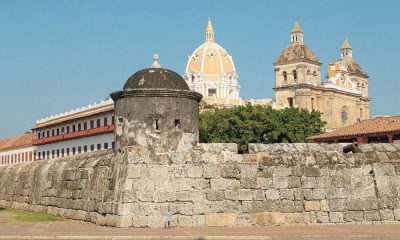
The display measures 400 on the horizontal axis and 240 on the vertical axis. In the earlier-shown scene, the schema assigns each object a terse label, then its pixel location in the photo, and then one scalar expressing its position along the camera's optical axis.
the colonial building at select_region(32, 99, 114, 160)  67.50
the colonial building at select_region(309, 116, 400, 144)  43.81
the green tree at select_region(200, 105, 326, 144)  60.47
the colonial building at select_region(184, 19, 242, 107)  123.25
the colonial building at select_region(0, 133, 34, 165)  88.19
